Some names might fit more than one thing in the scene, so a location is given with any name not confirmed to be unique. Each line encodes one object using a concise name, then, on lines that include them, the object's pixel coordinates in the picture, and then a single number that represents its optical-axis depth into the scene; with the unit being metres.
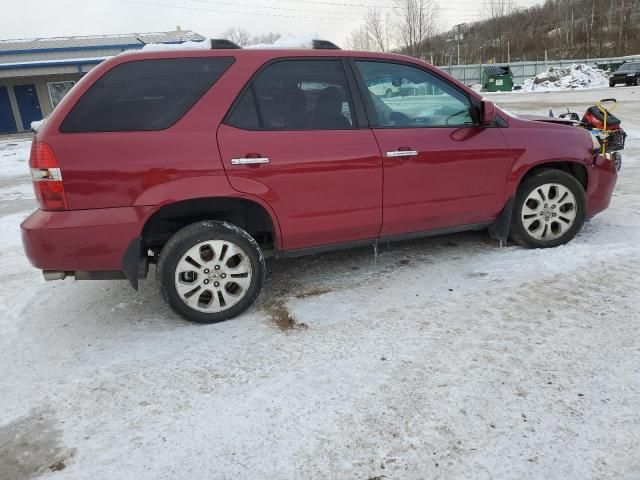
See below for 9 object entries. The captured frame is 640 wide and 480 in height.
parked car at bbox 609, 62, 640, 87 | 32.59
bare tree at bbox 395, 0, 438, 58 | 46.47
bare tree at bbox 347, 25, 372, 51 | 50.81
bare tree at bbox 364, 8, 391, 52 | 49.56
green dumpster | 37.03
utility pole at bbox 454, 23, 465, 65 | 61.24
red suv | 3.10
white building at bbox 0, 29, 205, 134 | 23.55
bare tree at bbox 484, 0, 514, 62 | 67.88
